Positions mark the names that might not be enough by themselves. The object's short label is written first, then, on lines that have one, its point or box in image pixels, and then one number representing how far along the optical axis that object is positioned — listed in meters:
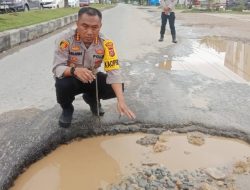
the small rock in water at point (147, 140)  2.03
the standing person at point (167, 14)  6.41
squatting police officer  1.85
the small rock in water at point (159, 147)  1.95
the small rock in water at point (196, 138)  2.05
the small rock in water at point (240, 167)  1.72
